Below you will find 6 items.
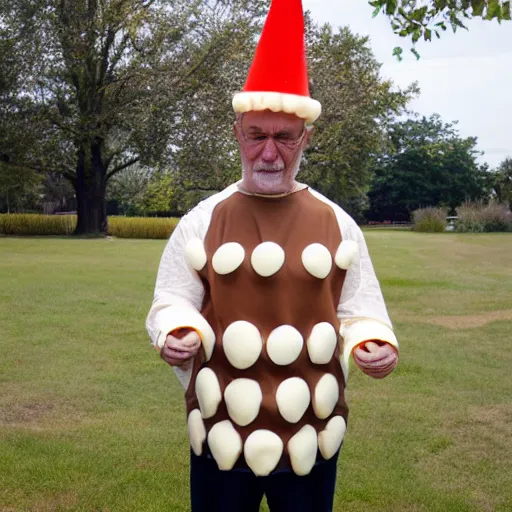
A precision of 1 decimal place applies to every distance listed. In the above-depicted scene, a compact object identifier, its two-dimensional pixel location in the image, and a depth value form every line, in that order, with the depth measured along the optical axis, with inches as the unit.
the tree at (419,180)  2226.9
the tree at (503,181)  1934.1
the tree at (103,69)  1091.3
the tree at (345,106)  1311.5
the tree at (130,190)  1926.7
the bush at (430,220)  1466.5
